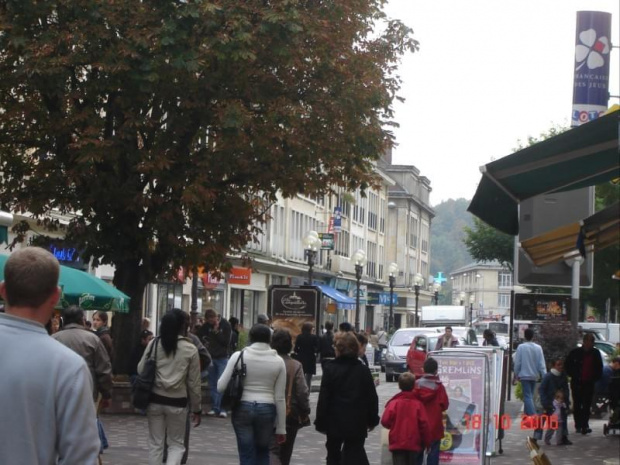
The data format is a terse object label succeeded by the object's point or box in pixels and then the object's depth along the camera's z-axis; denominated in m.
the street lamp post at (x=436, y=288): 99.69
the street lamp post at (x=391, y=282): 69.69
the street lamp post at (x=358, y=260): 56.66
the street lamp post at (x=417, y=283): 81.90
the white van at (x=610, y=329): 55.64
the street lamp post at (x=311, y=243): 44.62
